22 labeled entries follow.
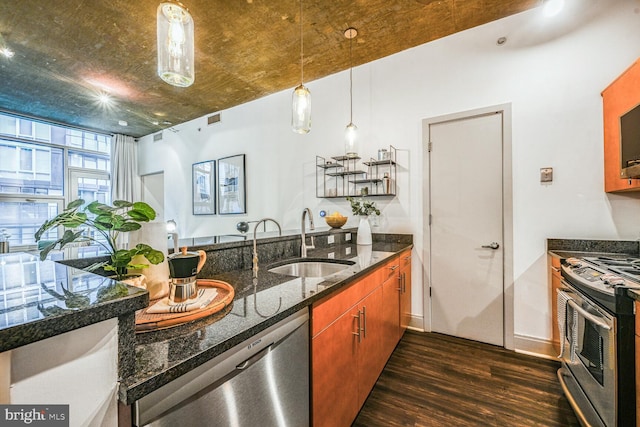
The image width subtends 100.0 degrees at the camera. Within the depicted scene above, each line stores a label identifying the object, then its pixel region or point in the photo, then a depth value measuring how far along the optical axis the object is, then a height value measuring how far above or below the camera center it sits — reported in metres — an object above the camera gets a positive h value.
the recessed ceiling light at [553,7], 2.16 +1.66
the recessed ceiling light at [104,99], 4.00 +1.77
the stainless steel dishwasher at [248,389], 0.60 -0.48
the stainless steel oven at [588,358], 1.25 -0.79
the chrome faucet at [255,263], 1.49 -0.28
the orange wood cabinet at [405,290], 2.44 -0.74
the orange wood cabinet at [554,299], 2.04 -0.69
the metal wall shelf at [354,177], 2.90 +0.41
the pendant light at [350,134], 2.56 +0.79
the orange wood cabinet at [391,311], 1.99 -0.79
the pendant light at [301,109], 1.83 +0.71
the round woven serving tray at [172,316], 0.76 -0.31
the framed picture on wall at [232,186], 4.22 +0.45
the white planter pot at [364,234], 2.67 -0.22
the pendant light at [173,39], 1.14 +0.75
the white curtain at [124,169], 5.72 +0.98
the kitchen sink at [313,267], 1.90 -0.39
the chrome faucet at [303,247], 2.00 -0.26
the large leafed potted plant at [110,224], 0.77 -0.03
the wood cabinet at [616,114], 1.68 +0.66
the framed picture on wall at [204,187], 4.65 +0.47
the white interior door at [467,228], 2.43 -0.16
